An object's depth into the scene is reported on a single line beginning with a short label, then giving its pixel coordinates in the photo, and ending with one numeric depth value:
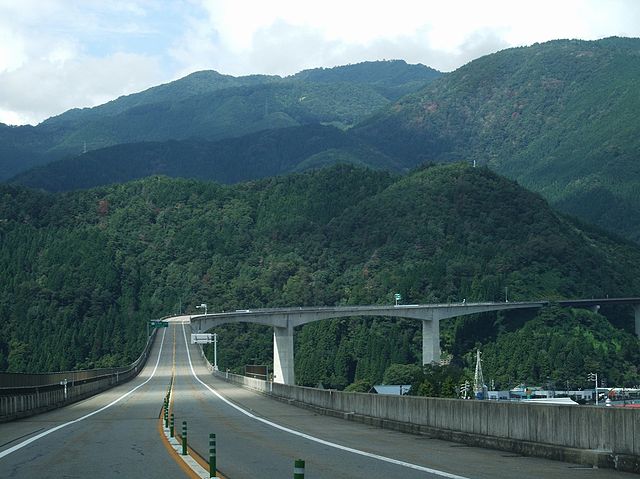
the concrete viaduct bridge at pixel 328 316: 172.38
